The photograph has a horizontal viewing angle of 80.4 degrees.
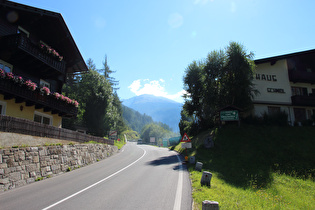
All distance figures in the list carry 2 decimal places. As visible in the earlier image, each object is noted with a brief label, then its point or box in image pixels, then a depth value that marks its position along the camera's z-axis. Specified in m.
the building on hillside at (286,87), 25.61
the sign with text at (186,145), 14.90
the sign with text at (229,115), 21.28
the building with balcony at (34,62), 13.45
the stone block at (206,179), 8.13
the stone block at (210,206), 4.75
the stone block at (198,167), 11.51
